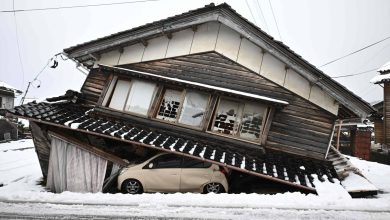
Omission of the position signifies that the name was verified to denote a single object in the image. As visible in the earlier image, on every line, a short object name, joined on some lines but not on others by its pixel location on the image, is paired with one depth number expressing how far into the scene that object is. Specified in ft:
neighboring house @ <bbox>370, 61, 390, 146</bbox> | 74.64
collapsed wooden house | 32.32
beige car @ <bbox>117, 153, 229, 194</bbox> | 31.40
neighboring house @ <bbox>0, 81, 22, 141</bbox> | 90.93
